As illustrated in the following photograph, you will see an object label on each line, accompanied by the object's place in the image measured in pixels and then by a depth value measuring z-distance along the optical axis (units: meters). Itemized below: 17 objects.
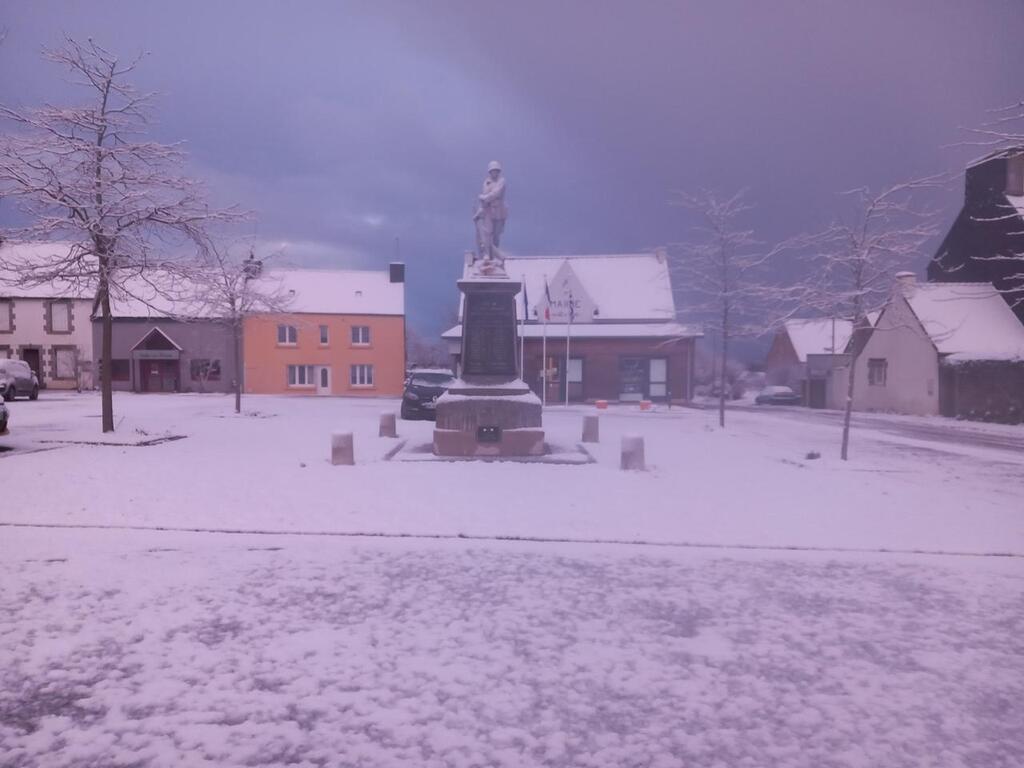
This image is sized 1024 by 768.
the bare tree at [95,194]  13.78
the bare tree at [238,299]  22.28
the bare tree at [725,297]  20.39
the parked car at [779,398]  44.50
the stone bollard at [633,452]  11.23
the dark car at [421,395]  21.98
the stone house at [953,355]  26.75
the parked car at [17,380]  28.59
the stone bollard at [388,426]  15.85
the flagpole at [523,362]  35.41
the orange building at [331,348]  42.72
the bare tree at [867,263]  12.61
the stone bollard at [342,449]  11.30
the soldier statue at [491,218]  13.66
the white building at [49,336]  43.12
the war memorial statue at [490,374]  12.46
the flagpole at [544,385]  30.62
